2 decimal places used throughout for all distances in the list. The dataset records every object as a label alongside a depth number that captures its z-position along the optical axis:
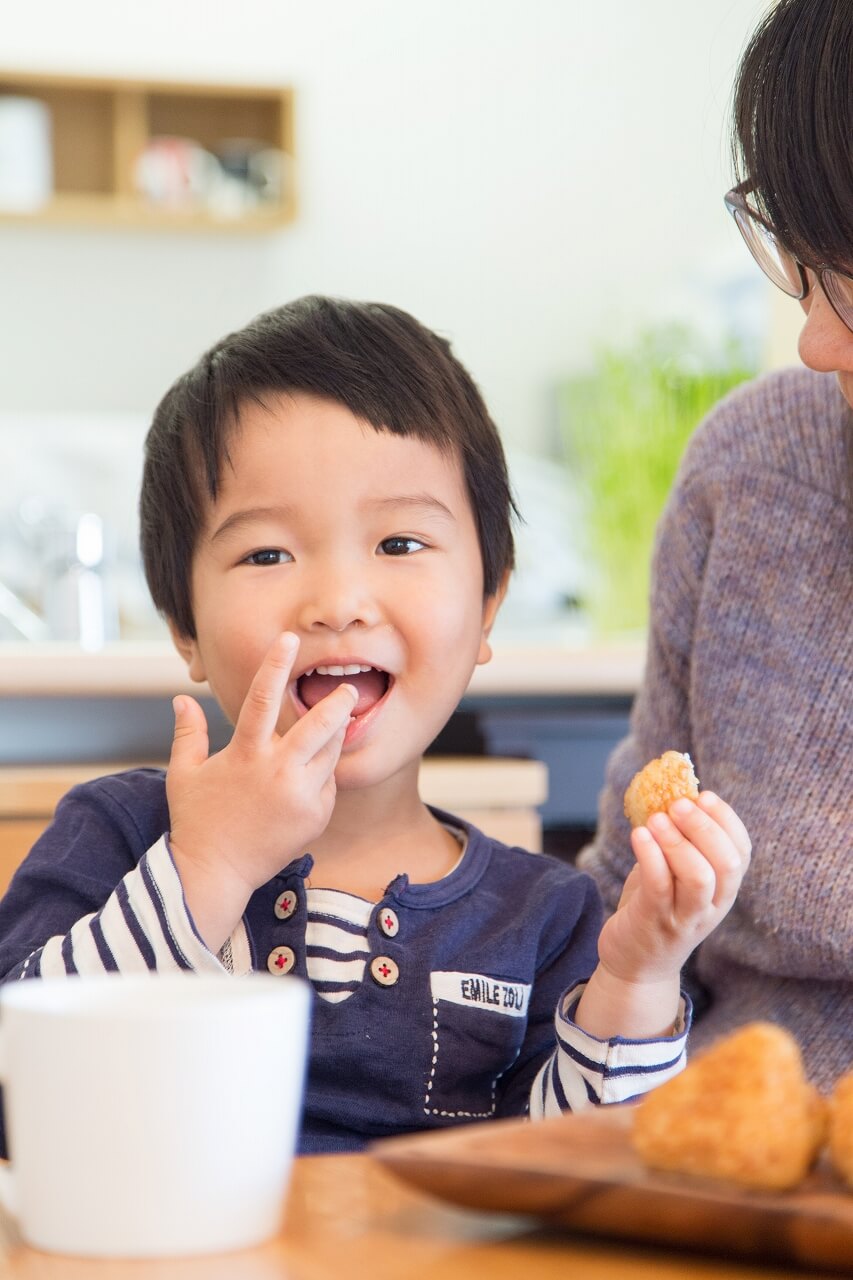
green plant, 2.52
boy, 0.82
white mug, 0.46
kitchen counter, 1.81
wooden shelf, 4.06
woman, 0.95
